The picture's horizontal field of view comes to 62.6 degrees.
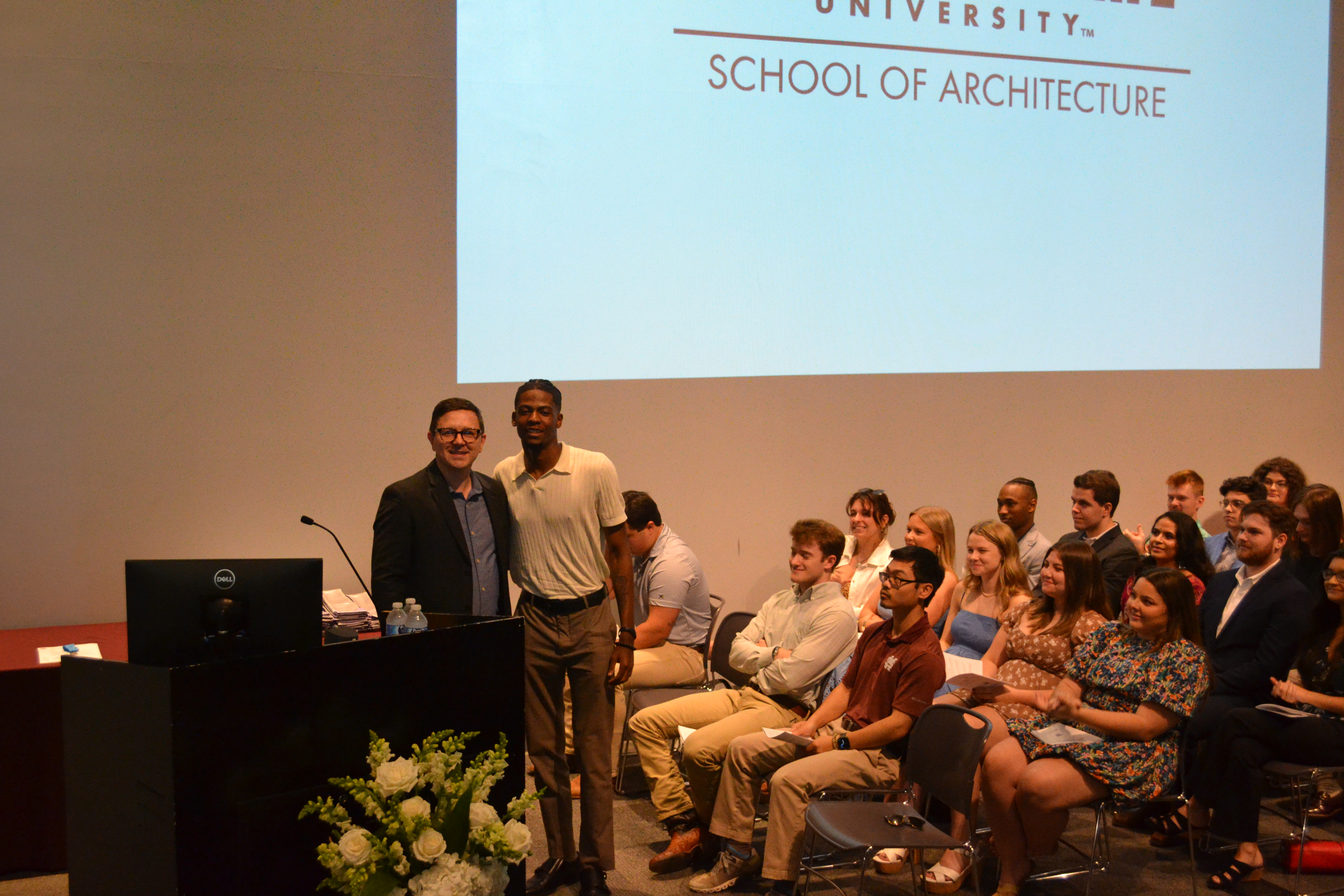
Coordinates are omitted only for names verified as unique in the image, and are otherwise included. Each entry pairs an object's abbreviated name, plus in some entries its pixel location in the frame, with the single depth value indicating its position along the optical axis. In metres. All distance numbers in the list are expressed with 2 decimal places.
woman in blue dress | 4.36
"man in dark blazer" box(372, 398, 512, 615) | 3.21
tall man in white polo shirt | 3.37
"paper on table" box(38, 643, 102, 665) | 3.67
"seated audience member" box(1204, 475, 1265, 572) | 5.33
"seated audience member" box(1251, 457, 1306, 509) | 5.52
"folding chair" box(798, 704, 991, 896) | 2.99
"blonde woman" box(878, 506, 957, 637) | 4.85
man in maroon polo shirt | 3.37
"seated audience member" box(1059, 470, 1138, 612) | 4.99
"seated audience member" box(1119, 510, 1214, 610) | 4.50
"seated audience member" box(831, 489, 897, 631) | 4.95
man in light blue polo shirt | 4.49
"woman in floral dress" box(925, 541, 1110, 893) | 3.75
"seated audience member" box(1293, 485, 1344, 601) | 4.27
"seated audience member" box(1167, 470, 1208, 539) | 5.88
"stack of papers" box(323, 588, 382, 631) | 4.01
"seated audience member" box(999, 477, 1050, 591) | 5.10
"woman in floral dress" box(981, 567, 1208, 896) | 3.30
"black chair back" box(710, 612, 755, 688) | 4.52
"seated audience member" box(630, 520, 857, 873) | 3.69
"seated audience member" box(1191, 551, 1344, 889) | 3.50
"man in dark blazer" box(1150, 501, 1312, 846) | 3.72
